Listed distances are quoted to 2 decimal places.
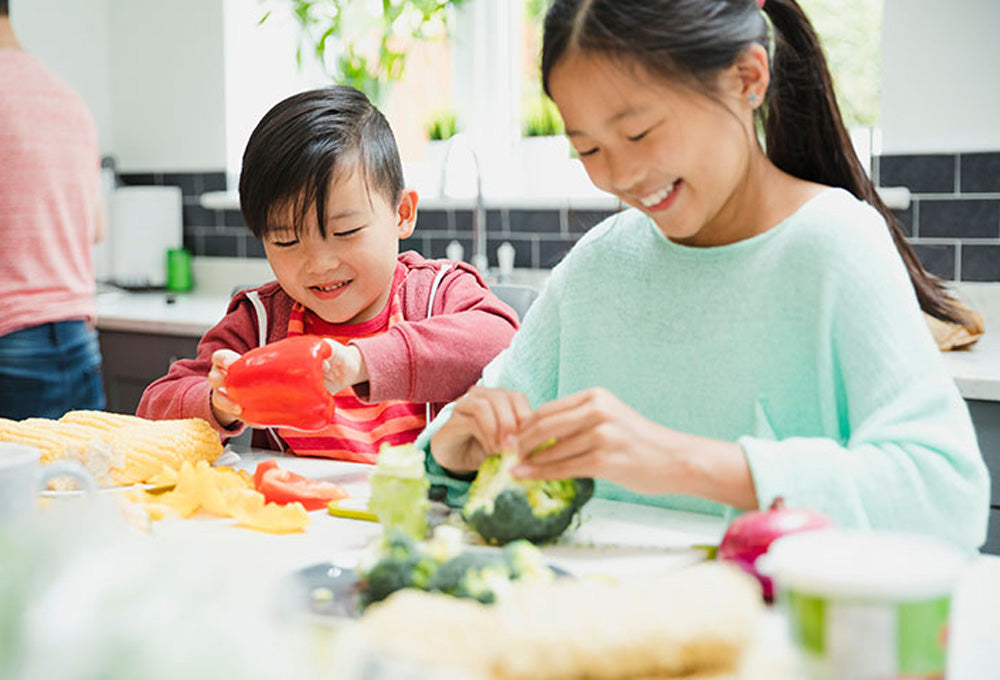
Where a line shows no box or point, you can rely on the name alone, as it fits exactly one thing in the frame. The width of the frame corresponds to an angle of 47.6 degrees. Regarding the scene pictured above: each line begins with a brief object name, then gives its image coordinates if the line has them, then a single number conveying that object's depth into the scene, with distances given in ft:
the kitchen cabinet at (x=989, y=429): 6.44
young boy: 5.10
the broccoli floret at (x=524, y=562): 2.63
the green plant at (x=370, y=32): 11.53
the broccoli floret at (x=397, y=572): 2.61
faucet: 10.28
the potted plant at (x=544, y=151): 10.98
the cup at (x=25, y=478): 2.91
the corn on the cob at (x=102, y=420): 4.33
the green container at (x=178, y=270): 12.87
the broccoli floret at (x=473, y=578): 2.47
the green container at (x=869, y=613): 1.98
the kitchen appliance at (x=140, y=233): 12.78
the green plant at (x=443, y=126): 11.59
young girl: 3.36
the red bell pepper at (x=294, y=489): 3.98
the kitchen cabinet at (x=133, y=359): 10.36
